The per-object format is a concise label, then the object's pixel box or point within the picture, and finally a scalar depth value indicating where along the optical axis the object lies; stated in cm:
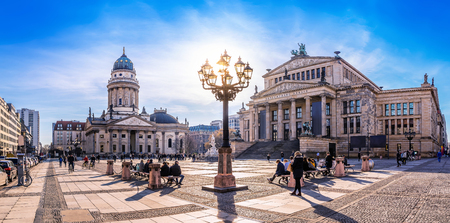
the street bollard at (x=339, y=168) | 2019
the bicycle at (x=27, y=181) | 1747
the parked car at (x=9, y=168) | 1936
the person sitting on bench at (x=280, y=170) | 1666
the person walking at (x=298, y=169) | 1271
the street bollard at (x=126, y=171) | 2006
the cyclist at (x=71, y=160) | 2861
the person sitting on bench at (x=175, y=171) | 1680
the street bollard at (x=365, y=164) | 2392
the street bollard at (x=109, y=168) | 2455
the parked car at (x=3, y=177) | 1660
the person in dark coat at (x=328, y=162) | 2075
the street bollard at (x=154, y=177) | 1534
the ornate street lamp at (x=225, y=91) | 1440
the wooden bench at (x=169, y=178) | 1610
